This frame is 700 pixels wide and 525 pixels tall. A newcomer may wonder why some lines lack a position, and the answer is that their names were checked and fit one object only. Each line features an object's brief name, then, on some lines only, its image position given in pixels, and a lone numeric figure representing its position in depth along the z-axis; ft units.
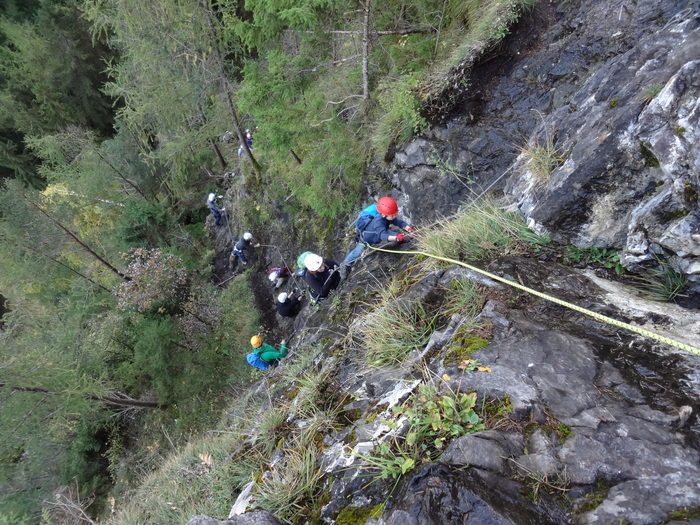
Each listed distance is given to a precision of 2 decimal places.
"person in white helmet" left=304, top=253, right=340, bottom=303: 23.30
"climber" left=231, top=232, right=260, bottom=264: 41.14
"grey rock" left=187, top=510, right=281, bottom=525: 8.33
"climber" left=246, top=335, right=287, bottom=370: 24.40
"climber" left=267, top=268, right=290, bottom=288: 37.06
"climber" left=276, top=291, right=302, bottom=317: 30.99
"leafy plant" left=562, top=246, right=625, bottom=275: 11.20
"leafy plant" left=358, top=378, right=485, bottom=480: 7.38
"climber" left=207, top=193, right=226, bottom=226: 48.45
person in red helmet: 19.41
